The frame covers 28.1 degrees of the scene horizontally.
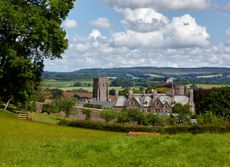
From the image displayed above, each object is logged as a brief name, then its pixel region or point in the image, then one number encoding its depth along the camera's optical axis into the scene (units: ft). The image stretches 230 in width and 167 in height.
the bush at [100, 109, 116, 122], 387.55
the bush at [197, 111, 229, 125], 289.12
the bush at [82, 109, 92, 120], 435.94
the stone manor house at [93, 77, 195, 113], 561.02
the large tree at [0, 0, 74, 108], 168.01
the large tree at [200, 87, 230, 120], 420.36
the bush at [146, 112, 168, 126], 357.14
